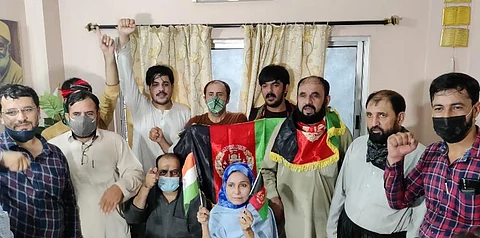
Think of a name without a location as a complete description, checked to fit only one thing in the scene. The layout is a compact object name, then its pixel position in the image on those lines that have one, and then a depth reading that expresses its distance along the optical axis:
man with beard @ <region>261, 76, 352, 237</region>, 1.54
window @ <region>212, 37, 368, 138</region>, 2.09
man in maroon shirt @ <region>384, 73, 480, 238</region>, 1.07
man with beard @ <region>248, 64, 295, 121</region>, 1.78
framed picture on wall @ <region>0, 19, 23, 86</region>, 1.53
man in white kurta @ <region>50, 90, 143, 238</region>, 1.33
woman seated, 1.35
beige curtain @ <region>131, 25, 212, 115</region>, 2.07
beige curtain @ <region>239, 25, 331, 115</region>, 2.02
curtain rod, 2.01
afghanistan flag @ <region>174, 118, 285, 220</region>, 1.70
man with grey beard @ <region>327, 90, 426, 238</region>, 1.31
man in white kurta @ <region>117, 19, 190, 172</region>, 1.76
